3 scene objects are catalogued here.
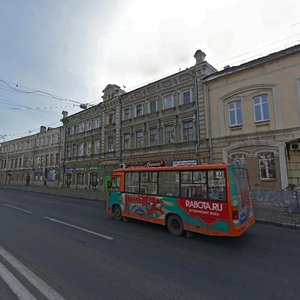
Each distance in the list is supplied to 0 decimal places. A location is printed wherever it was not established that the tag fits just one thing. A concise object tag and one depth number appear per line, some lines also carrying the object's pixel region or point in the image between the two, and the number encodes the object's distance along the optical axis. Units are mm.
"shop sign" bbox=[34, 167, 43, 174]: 36172
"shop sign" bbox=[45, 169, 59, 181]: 32612
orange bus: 6418
